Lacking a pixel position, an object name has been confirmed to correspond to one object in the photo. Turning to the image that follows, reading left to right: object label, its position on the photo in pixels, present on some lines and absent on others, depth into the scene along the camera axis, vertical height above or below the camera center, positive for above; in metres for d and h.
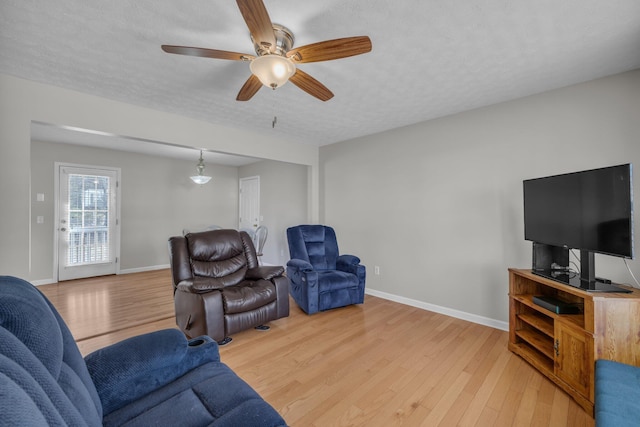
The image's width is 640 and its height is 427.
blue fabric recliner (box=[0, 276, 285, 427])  0.56 -0.66
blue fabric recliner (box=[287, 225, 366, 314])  3.28 -0.74
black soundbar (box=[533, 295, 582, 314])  1.99 -0.67
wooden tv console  1.67 -0.82
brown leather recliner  2.55 -0.72
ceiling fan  1.44 +0.97
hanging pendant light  5.20 +0.77
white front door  4.84 -0.09
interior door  6.44 +0.32
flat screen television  1.74 +0.02
